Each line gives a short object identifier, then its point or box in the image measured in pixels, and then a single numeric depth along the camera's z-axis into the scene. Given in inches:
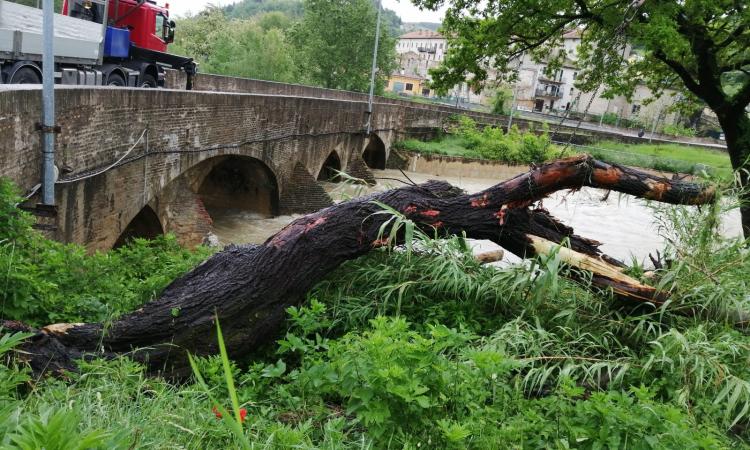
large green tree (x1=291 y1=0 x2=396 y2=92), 1535.4
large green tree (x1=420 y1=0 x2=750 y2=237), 344.5
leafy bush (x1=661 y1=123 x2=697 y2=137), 1710.5
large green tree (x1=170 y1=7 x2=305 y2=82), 1512.1
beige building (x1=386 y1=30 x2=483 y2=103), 2869.1
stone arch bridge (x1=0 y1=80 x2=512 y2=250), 242.1
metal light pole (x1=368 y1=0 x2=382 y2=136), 807.7
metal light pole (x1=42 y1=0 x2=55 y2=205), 211.9
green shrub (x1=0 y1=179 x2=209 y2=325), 145.9
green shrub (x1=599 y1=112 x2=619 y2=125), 2209.6
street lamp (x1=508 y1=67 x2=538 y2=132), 2591.0
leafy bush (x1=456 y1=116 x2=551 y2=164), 1147.9
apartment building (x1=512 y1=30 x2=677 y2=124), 2402.8
